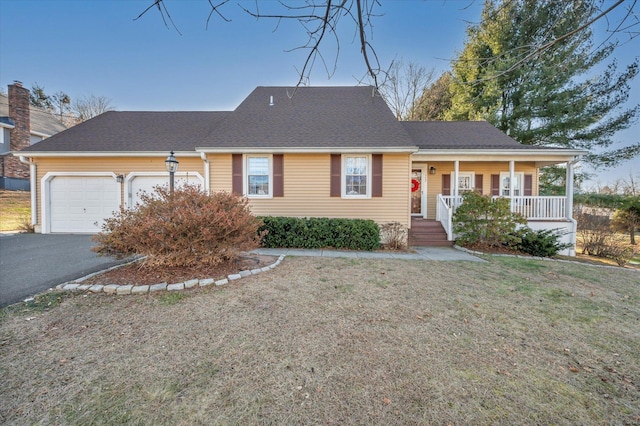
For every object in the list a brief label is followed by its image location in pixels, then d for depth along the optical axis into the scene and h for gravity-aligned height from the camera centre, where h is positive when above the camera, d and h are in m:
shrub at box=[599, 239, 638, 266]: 8.05 -1.52
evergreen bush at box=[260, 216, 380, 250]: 7.80 -0.84
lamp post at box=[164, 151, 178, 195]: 6.77 +1.12
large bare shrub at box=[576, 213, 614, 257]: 9.22 -1.03
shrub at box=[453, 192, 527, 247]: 8.19 -0.46
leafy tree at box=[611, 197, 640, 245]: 11.52 -0.54
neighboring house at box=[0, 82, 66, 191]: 13.79 +4.89
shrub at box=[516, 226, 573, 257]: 7.87 -1.14
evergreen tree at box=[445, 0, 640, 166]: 13.02 +5.68
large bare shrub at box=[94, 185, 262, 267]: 4.52 -0.43
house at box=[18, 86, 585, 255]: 8.95 +1.67
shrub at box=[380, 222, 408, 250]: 8.14 -0.95
